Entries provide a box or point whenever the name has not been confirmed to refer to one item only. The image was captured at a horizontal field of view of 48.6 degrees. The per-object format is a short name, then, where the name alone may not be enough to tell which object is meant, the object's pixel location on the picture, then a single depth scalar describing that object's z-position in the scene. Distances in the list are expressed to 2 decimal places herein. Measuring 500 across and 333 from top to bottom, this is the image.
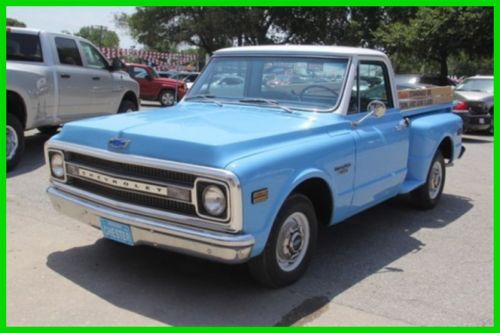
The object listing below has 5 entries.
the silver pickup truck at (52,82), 8.16
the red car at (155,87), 20.80
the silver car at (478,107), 14.47
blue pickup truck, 3.72
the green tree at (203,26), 31.78
